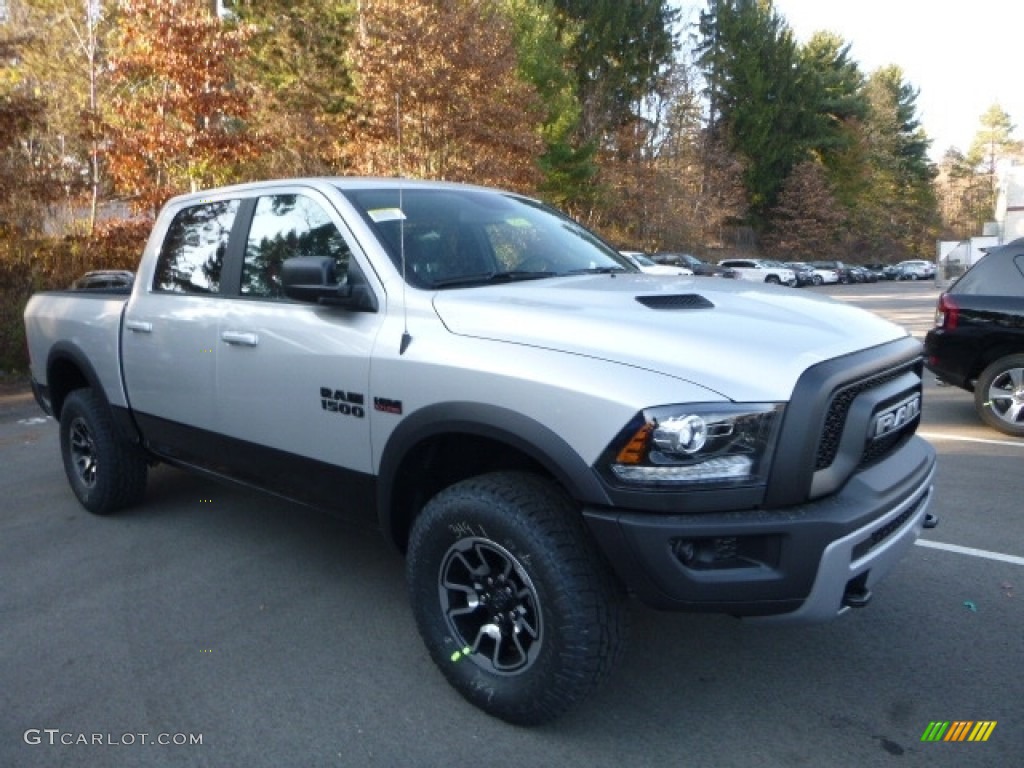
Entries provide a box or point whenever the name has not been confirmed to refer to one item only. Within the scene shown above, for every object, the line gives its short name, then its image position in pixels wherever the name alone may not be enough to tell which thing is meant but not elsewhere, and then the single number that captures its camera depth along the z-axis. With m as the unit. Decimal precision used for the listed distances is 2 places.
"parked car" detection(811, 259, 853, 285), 49.69
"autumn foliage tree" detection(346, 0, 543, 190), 17.66
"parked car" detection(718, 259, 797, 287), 40.84
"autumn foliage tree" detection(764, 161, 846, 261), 56.19
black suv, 7.41
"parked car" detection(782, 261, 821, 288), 43.88
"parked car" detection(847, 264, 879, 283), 50.50
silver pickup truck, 2.52
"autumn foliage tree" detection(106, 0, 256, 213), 13.01
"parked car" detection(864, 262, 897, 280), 53.56
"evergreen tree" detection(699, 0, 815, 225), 52.50
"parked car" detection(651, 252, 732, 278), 31.48
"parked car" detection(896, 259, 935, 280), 55.44
